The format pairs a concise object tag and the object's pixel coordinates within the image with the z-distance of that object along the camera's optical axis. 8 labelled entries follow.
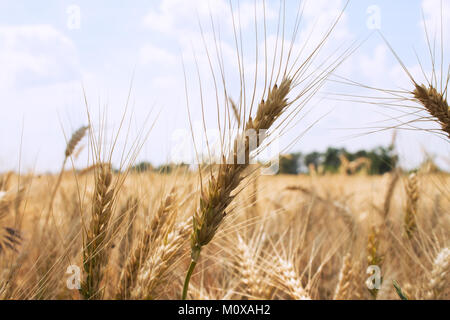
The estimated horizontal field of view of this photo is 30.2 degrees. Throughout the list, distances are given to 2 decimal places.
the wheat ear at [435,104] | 0.45
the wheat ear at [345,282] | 0.53
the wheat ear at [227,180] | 0.43
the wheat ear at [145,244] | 0.47
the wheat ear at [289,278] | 0.50
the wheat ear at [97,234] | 0.45
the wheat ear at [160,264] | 0.46
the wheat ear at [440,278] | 0.51
